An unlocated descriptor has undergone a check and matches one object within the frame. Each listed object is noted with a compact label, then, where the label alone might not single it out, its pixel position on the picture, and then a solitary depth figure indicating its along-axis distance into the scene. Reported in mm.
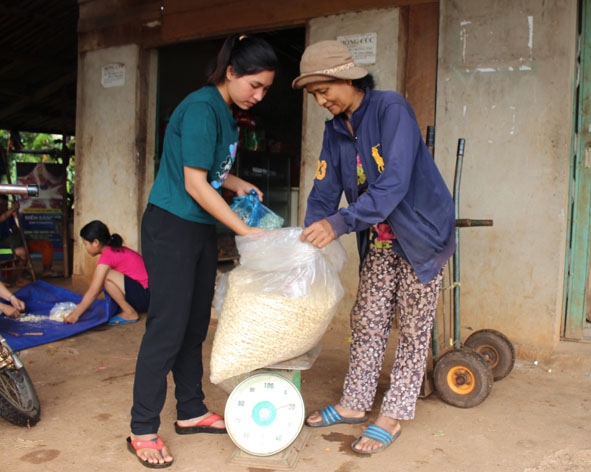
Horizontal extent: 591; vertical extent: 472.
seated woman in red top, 4379
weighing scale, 2223
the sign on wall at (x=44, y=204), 7121
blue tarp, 3959
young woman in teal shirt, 2117
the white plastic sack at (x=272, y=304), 2141
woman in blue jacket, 2186
